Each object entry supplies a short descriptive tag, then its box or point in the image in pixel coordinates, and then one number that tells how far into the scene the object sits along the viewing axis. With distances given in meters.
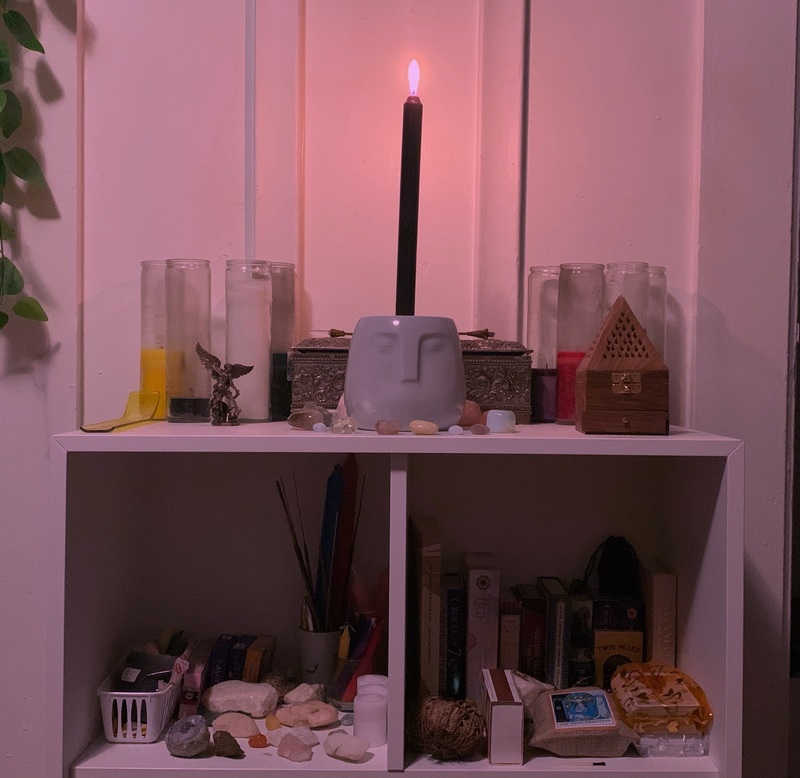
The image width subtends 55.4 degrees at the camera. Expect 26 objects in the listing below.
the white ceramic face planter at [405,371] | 0.83
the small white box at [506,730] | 0.79
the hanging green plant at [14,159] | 1.01
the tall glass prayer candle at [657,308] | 1.01
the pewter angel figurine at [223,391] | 0.89
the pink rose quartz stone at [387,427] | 0.79
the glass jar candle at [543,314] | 1.02
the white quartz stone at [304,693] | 0.90
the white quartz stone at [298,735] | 0.83
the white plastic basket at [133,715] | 0.83
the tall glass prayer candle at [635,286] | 1.00
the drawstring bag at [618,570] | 0.97
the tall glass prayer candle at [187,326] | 0.95
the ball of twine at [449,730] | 0.79
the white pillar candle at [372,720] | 0.83
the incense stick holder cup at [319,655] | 0.95
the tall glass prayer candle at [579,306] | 0.99
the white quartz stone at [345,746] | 0.79
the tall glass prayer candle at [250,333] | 0.95
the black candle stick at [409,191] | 0.81
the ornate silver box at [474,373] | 0.94
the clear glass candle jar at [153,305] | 1.00
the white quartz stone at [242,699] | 0.89
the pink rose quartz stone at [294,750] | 0.80
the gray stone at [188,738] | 0.79
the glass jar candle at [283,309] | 1.00
